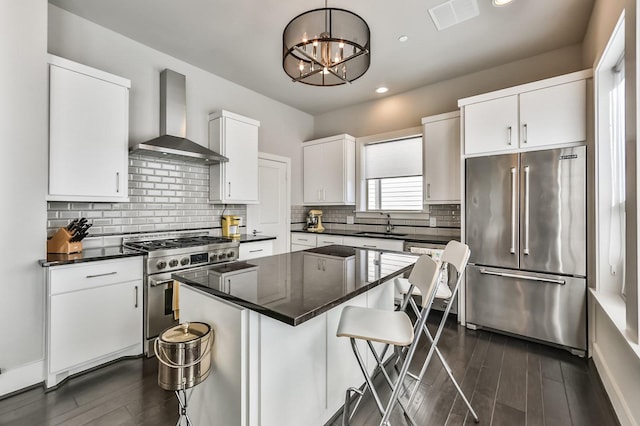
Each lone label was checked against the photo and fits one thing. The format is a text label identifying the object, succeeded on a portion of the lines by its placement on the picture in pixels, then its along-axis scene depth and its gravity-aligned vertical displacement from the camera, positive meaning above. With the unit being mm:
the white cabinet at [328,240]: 4160 -386
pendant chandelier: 1759 +1123
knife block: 2219 -234
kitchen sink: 3860 -293
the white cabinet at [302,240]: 4465 -428
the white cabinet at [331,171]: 4500 +701
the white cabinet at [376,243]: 3569 -389
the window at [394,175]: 4105 +589
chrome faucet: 4270 -158
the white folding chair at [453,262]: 1577 -288
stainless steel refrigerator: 2479 -290
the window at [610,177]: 2123 +283
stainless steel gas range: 2465 -489
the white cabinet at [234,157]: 3430 +720
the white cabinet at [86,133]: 2213 +676
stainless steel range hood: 2863 +972
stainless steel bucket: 1232 -636
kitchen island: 1198 -588
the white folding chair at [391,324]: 1332 -580
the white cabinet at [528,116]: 2516 +937
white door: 4227 +161
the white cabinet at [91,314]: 2023 -776
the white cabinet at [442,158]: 3447 +696
